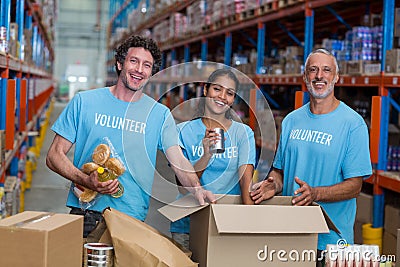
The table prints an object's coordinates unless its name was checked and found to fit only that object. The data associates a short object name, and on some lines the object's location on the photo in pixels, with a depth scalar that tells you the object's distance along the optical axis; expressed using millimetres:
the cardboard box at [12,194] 5444
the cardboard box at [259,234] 2344
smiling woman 2895
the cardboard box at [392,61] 4896
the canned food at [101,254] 2342
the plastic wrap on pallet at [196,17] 9750
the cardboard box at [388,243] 4898
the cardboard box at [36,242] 2082
